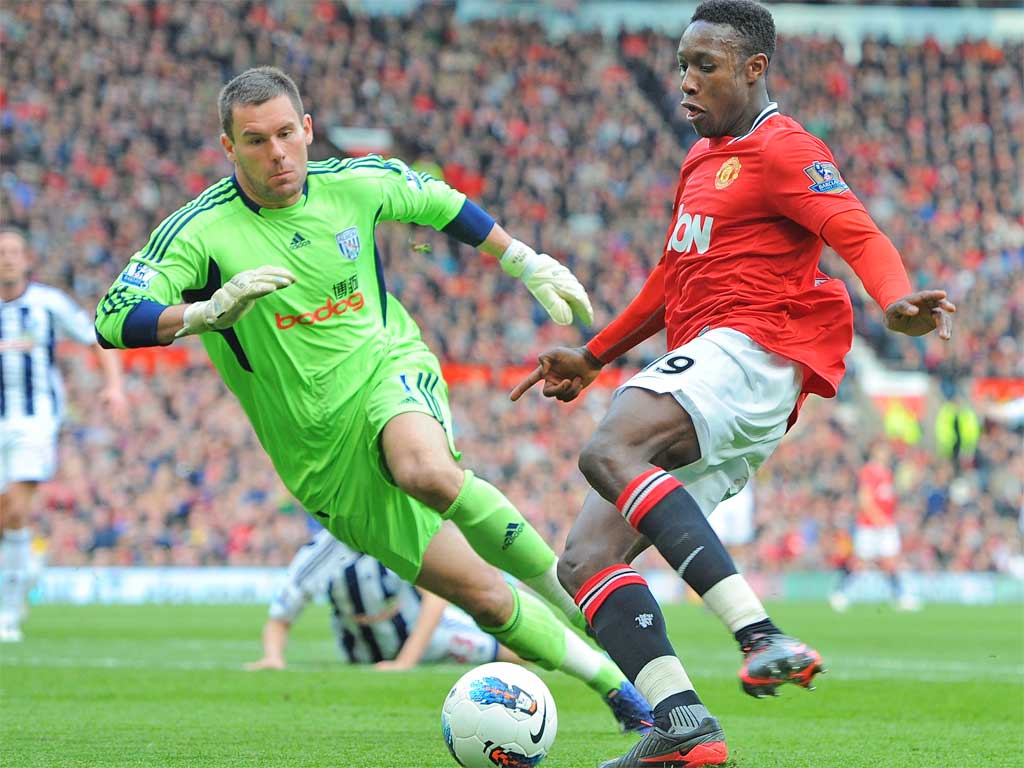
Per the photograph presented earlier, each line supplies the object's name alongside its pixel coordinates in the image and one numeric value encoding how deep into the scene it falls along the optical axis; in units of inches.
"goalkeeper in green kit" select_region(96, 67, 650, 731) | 463.2
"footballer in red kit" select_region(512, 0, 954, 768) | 352.5
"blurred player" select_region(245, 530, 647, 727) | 697.0
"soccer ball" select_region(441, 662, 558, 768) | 396.8
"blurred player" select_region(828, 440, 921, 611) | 1656.0
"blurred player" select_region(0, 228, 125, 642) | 870.4
